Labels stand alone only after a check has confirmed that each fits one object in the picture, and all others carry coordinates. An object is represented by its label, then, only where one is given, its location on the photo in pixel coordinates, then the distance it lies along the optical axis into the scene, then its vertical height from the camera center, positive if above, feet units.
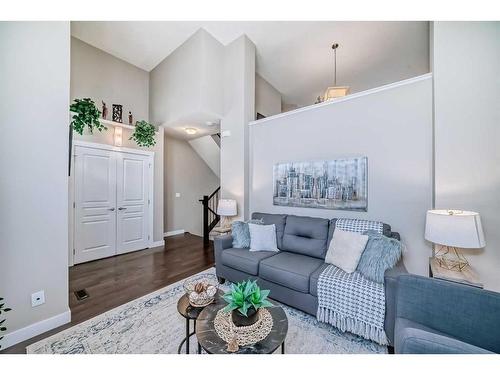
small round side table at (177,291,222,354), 4.78 -2.96
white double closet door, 11.40 -0.92
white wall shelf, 12.08 +3.91
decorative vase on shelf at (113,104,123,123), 13.25 +4.81
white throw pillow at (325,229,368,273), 6.54 -2.05
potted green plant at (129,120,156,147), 12.92 +3.38
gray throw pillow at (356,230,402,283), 5.82 -2.03
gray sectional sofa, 6.36 -2.72
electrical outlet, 5.91 -3.24
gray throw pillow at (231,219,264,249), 9.01 -2.10
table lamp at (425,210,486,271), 5.11 -1.05
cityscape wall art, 8.67 +0.19
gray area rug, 5.35 -4.20
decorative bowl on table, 4.96 -2.60
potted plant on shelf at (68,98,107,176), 7.80 +2.85
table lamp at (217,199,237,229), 11.77 -1.17
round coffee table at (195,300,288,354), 3.63 -2.84
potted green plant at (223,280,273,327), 4.08 -2.35
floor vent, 7.88 -4.22
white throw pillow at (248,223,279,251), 8.77 -2.17
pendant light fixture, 10.15 +4.77
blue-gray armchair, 3.62 -2.37
